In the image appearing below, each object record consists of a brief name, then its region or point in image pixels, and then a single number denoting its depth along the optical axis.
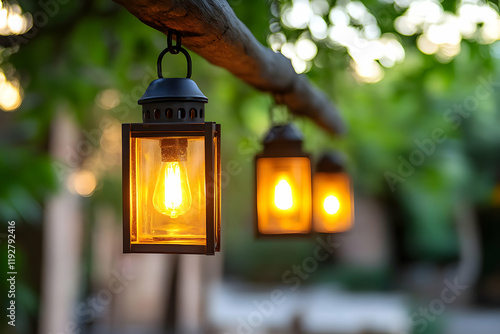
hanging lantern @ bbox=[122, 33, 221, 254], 1.92
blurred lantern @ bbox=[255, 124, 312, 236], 3.21
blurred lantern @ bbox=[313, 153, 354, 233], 4.58
